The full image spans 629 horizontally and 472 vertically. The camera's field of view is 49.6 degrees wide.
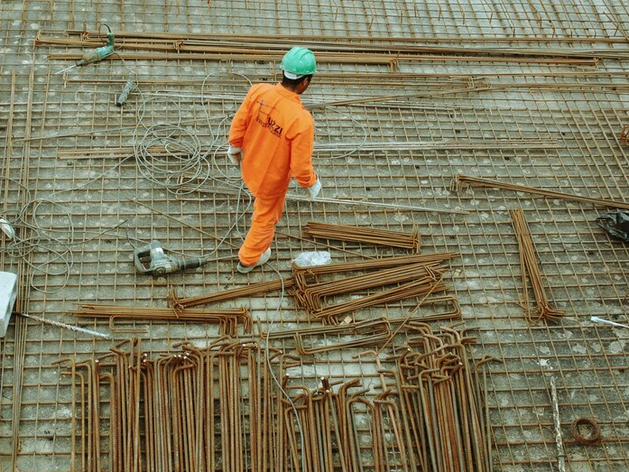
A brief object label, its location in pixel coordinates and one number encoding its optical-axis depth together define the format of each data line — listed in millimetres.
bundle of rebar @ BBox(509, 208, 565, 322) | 5512
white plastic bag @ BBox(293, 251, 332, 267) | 5613
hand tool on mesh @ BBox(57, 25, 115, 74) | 6727
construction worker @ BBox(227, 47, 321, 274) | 4695
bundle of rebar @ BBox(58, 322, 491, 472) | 4527
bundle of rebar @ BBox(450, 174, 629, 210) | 6250
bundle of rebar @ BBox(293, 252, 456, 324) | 5367
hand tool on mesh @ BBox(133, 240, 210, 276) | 5324
